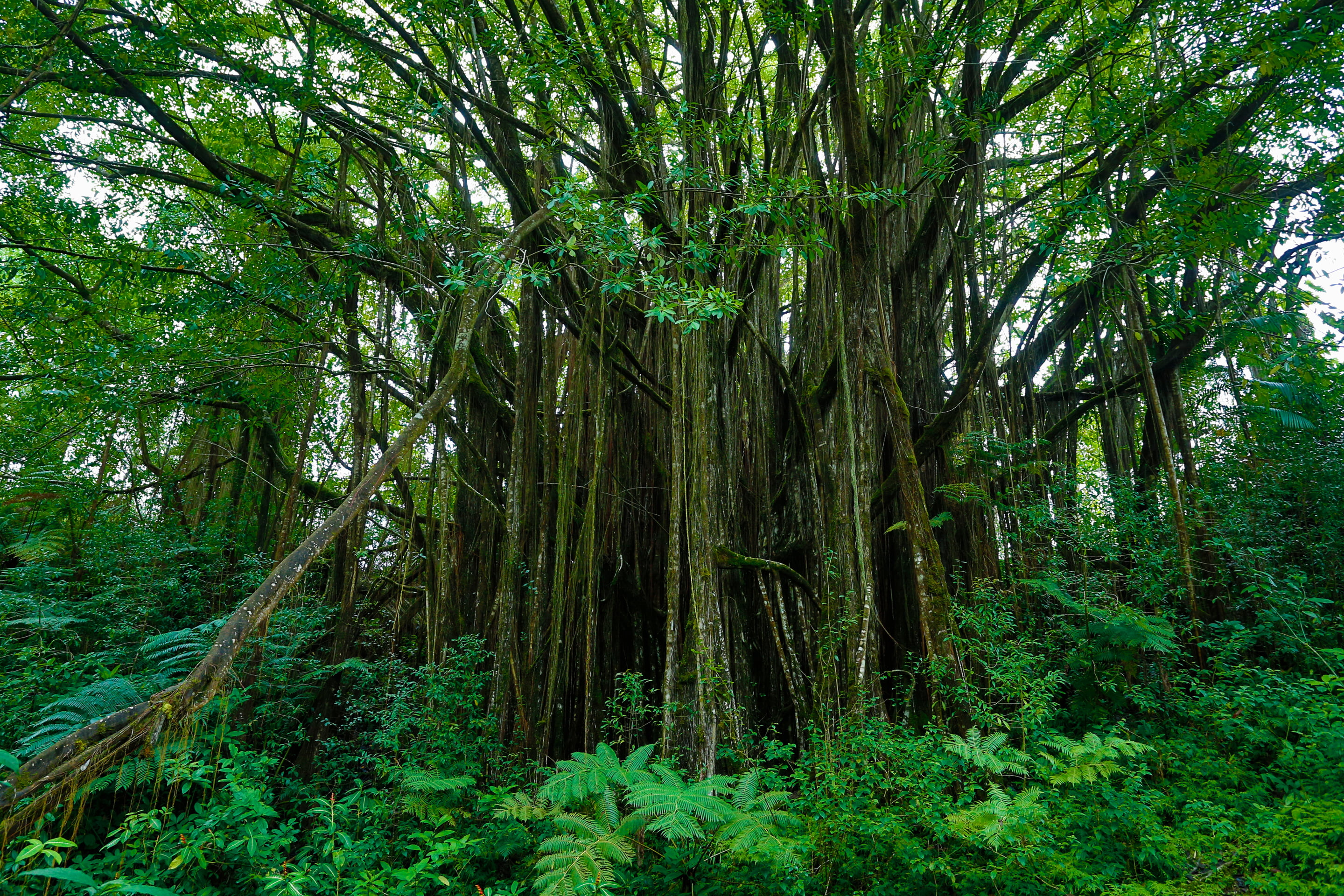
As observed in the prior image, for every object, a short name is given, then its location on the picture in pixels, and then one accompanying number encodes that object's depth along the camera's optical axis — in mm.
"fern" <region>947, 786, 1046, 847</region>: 2320
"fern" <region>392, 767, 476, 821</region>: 2967
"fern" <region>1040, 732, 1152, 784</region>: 2650
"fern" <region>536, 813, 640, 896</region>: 2189
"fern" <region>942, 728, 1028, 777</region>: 2619
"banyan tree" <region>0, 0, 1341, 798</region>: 3867
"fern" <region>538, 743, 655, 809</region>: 2604
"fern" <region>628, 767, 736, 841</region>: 2293
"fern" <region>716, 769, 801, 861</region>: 2271
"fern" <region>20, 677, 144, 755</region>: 2916
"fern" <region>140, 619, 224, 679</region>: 3426
